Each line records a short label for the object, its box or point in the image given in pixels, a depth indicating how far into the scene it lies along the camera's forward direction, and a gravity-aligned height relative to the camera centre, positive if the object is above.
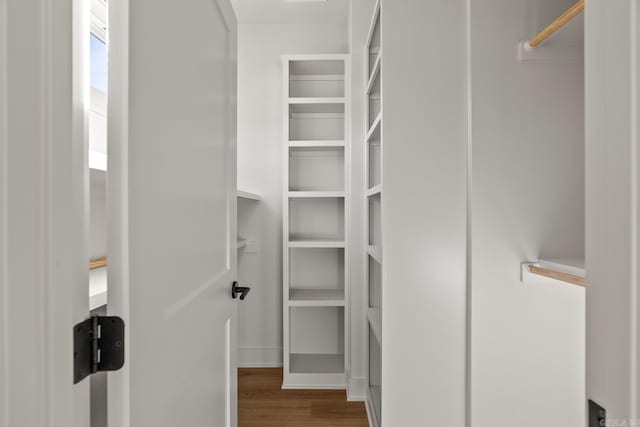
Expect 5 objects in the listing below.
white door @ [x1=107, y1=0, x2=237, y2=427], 0.57 +0.00
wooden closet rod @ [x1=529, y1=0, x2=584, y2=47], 0.96 +0.53
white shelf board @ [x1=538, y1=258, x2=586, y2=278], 1.03 -0.16
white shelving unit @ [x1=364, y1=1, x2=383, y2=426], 1.76 -0.01
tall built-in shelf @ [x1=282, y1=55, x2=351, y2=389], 2.67 -0.06
